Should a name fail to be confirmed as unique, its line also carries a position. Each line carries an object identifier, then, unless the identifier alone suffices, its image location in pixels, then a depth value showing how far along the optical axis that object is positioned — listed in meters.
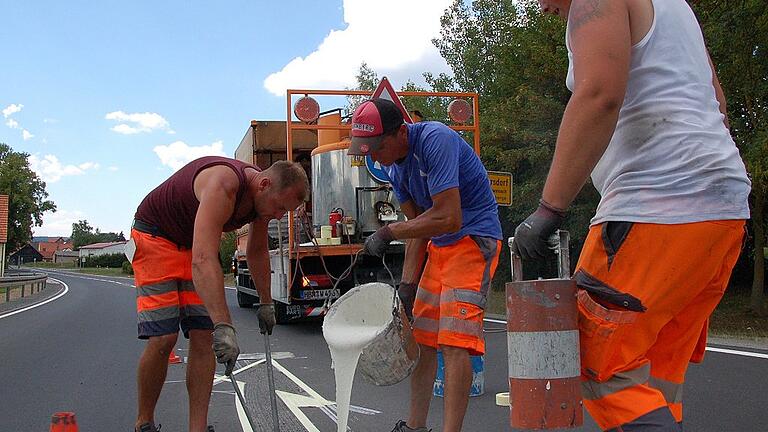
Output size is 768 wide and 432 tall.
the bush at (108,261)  103.39
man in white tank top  2.05
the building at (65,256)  144.79
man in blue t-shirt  3.60
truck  9.51
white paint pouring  3.40
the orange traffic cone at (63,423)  3.48
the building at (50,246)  158.50
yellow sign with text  9.61
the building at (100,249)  135.93
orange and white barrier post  2.10
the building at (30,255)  137.77
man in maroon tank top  3.79
